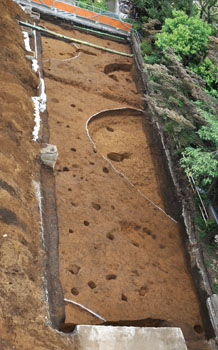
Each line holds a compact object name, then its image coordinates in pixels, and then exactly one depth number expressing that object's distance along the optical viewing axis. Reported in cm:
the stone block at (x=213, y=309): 820
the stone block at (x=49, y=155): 1020
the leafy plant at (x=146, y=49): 1742
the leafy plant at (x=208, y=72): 1237
